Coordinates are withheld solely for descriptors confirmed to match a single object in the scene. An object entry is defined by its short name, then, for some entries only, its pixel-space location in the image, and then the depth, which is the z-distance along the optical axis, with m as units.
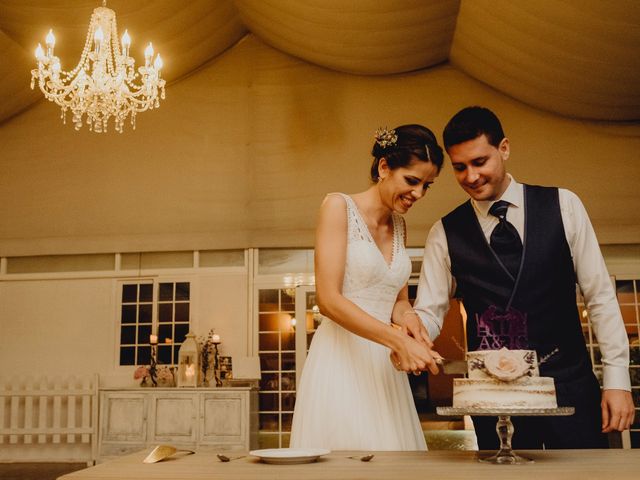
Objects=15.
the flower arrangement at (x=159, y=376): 6.99
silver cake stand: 1.50
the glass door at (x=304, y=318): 7.28
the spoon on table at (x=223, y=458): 1.63
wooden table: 1.36
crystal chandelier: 4.89
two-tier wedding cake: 1.53
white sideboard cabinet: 6.56
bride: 2.14
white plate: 1.56
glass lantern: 6.86
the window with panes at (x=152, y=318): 7.47
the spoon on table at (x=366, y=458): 1.58
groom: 1.98
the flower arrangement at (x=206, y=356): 7.14
